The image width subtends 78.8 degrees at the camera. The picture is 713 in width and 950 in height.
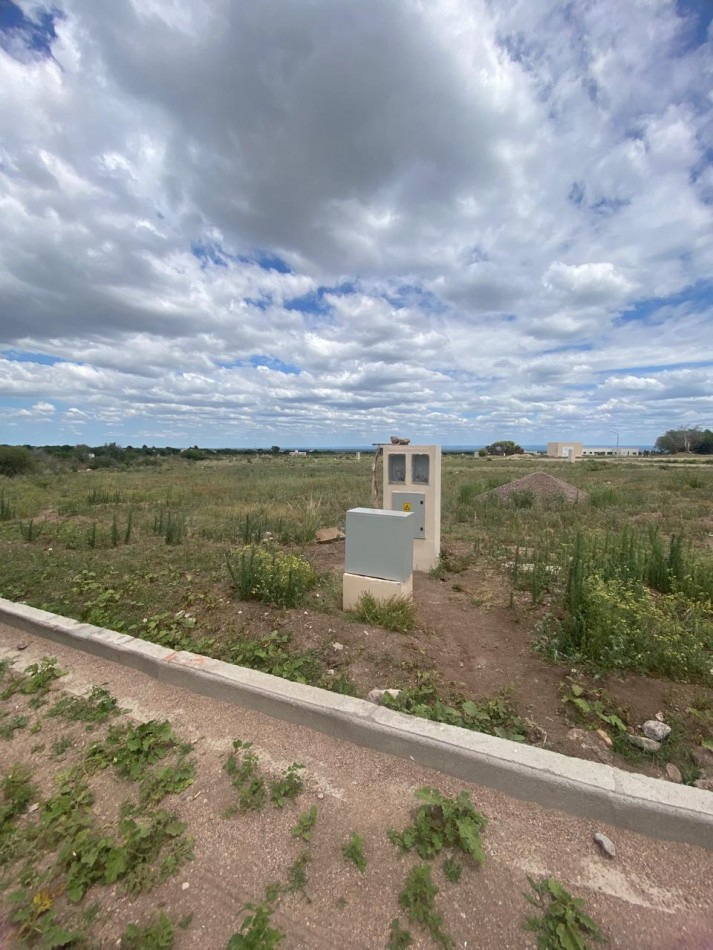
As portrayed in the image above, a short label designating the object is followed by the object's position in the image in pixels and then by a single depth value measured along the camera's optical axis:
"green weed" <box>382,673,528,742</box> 2.68
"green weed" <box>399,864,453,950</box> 1.55
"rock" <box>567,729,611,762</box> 2.50
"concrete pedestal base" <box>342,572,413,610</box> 4.15
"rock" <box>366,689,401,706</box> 2.94
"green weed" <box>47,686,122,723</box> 2.74
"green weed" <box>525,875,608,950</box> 1.52
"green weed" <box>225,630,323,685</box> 3.26
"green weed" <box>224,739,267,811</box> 2.07
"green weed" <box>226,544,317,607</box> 4.50
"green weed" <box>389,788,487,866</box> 1.84
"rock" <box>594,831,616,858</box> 1.84
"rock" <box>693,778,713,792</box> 2.27
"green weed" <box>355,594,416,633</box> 3.99
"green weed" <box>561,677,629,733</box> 2.75
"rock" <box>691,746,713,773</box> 2.42
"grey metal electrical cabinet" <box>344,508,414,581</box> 4.12
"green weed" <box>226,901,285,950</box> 1.47
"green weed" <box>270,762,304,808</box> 2.08
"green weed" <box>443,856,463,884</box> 1.73
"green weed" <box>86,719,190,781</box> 2.31
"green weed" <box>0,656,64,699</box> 3.06
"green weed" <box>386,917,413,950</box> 1.51
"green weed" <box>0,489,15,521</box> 9.98
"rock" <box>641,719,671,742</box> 2.60
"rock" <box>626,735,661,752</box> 2.52
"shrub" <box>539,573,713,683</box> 3.22
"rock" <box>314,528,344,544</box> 7.70
